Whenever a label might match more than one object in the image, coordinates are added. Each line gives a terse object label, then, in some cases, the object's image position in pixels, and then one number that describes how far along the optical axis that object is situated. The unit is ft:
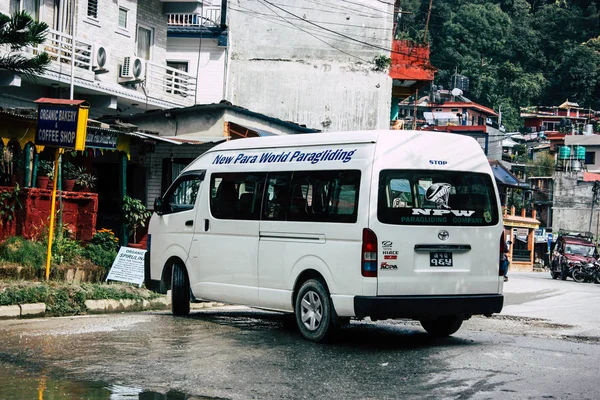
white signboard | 51.93
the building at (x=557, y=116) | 305.12
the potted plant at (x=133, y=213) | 62.18
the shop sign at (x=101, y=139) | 56.54
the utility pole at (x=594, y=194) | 231.30
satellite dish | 228.94
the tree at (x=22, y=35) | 43.55
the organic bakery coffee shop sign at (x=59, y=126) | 46.11
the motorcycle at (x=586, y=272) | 136.51
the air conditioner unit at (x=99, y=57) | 83.10
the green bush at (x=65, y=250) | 51.42
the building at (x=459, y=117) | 230.27
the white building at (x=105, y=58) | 78.33
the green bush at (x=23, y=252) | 48.60
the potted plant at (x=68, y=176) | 58.03
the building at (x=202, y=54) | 117.39
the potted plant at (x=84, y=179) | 60.80
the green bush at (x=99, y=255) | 53.57
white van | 32.22
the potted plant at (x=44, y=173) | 55.83
